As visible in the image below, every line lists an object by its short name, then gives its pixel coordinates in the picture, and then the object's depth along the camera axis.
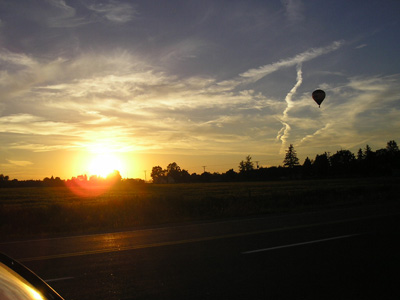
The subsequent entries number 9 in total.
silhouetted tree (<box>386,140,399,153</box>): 154.77
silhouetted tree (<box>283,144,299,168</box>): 176.15
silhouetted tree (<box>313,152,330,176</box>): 135.25
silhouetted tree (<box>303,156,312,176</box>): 139.62
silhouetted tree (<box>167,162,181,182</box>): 175.50
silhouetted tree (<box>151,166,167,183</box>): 176.61
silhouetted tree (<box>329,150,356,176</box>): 130.86
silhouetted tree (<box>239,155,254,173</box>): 191.86
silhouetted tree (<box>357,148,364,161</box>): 152.25
